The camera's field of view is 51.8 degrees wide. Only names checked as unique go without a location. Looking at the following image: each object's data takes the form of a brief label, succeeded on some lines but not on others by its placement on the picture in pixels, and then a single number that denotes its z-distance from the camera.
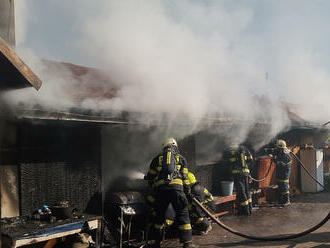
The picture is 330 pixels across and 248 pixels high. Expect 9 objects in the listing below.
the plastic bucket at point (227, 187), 9.01
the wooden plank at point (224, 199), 8.39
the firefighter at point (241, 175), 8.99
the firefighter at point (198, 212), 7.05
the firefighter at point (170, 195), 6.02
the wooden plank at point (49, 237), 4.45
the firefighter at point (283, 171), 10.25
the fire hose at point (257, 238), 5.68
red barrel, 10.71
